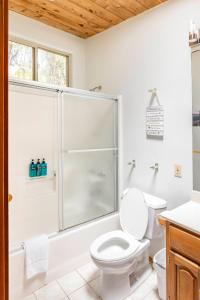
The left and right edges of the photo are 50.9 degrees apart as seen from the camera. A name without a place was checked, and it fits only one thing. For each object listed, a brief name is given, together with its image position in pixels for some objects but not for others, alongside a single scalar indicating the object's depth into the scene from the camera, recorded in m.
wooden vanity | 1.26
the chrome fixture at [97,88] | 2.73
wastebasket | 1.67
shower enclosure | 1.92
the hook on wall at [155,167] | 2.14
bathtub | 1.69
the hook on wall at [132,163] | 2.36
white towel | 1.72
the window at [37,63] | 2.34
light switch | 1.97
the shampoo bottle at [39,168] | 2.05
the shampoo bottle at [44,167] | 2.08
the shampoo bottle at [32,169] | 2.01
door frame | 0.67
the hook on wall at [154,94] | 2.13
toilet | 1.66
